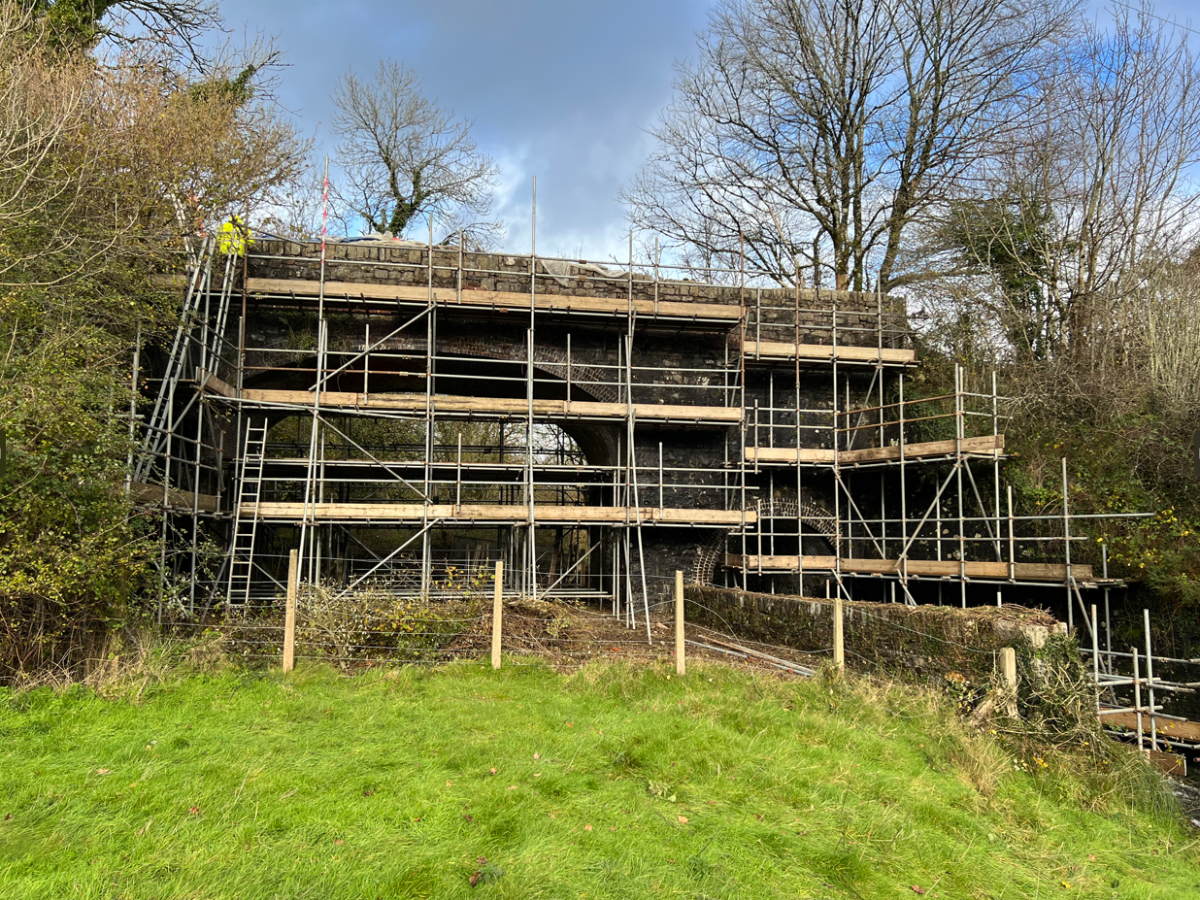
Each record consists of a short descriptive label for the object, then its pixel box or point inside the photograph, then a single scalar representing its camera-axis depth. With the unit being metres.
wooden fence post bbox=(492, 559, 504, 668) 7.52
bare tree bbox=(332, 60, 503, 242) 23.38
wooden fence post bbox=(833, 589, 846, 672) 7.89
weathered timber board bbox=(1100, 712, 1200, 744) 8.33
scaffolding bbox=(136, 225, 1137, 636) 11.18
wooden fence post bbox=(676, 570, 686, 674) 7.56
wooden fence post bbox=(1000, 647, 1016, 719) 6.33
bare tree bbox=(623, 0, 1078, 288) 17.88
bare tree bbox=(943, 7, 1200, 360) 13.35
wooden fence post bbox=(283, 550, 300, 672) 7.18
